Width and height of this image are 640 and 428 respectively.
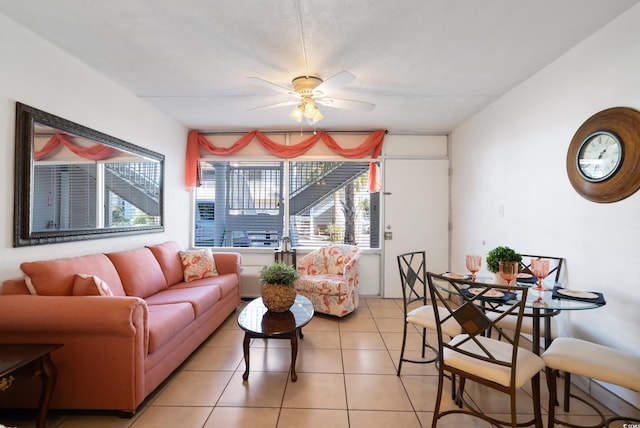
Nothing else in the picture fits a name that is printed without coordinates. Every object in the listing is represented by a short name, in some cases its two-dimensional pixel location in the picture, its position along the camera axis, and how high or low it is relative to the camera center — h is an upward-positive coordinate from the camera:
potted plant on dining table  1.94 -0.29
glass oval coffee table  2.05 -0.84
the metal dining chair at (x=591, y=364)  1.41 -0.78
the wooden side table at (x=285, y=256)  4.15 -0.60
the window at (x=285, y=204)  4.41 +0.19
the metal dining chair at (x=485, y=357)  1.44 -0.78
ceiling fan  2.39 +1.13
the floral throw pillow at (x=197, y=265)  3.31 -0.60
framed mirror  2.01 +0.29
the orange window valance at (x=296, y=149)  4.21 +1.02
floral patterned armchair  3.35 -0.80
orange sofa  1.65 -0.76
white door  4.27 +0.21
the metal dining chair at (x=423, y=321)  2.04 -0.80
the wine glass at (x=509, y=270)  1.91 -0.36
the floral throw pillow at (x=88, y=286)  1.91 -0.49
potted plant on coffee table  2.38 -0.62
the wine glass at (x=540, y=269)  1.92 -0.36
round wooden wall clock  1.75 +0.43
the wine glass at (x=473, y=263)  2.09 -0.34
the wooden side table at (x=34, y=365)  1.41 -0.80
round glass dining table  1.60 -0.51
